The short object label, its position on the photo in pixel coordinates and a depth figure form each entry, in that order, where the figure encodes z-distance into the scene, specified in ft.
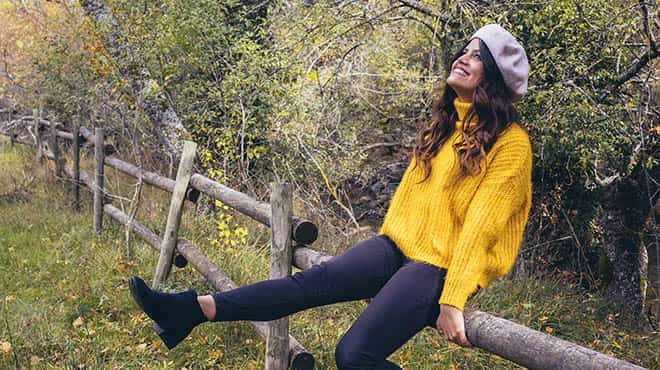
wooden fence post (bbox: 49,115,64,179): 27.89
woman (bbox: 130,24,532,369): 7.99
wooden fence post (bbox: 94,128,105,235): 22.67
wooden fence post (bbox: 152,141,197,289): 16.16
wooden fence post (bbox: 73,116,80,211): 25.94
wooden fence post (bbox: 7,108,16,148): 35.91
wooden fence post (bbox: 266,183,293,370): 10.88
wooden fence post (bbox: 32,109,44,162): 30.86
